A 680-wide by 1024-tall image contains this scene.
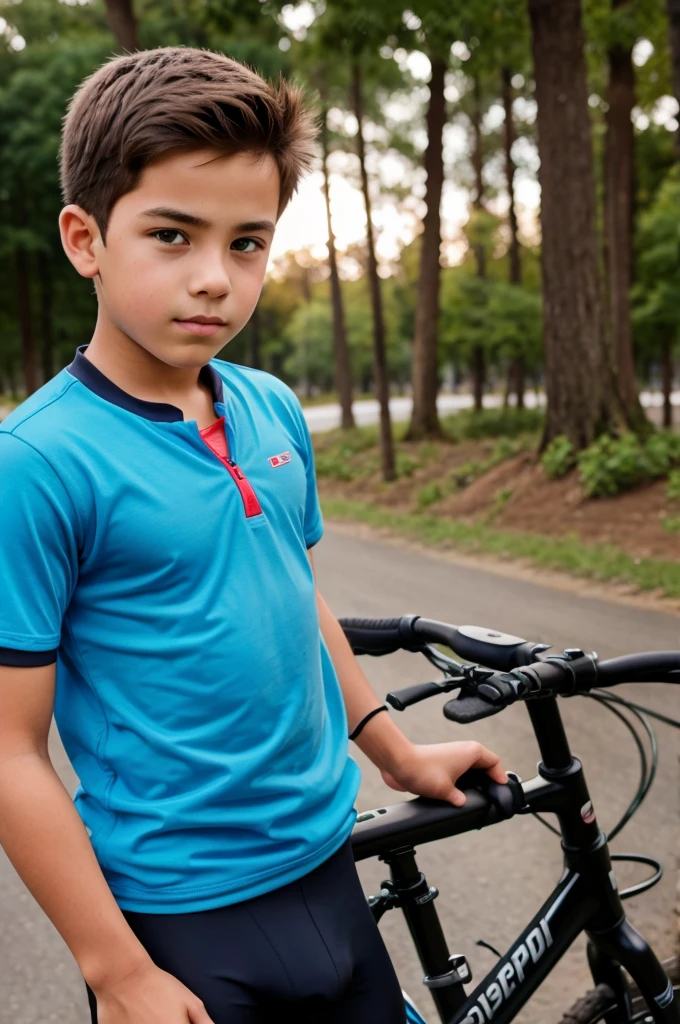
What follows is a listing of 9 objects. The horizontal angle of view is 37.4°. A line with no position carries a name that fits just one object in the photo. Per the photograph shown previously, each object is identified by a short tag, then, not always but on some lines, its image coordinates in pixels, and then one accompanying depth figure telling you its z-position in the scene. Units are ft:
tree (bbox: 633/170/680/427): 75.31
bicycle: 5.05
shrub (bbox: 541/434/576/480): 38.42
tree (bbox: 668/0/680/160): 22.25
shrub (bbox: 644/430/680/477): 35.86
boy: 3.75
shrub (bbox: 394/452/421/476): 56.08
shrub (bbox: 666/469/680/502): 33.60
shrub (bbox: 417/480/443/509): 47.47
